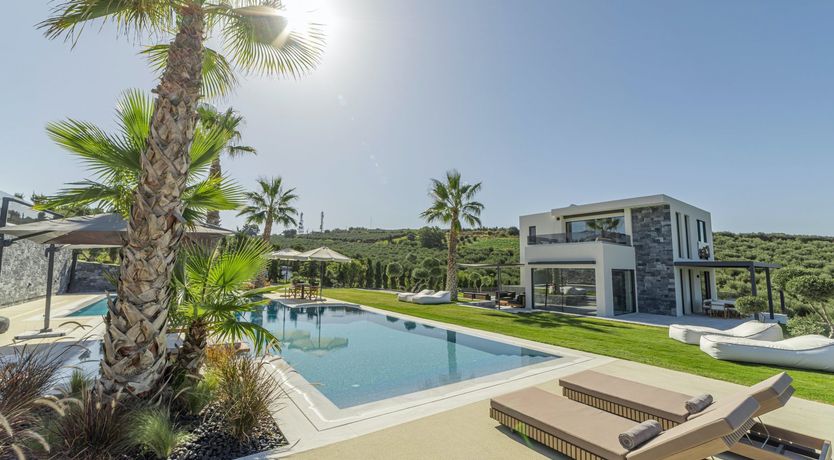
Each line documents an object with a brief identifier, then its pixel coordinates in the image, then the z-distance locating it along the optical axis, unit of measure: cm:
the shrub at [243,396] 370
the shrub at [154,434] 317
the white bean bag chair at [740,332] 852
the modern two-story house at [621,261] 1589
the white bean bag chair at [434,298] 1895
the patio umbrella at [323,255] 1813
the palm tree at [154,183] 354
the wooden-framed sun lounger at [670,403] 314
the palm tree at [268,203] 2111
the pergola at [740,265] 1418
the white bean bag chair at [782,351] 692
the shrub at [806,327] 998
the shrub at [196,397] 414
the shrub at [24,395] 300
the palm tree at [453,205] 2097
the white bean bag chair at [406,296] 1979
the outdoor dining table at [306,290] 1907
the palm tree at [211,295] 415
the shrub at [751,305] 1244
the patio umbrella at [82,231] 643
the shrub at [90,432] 301
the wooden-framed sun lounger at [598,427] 259
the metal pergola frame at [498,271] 1798
